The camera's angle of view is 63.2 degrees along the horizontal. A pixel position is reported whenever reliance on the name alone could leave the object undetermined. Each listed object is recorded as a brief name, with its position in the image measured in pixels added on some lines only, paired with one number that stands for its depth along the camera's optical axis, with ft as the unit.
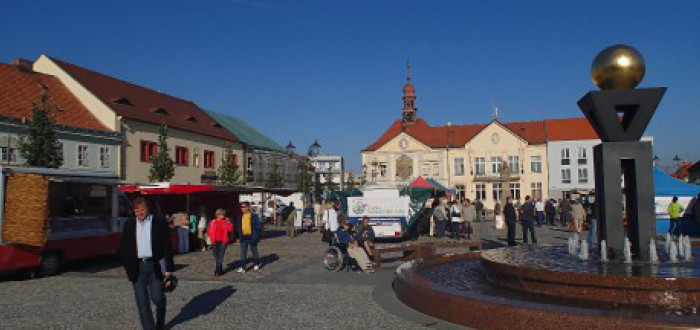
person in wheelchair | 45.14
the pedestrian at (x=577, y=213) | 76.79
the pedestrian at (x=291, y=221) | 84.74
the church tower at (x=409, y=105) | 234.79
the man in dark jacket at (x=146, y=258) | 22.66
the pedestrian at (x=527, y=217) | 64.05
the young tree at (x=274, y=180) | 166.61
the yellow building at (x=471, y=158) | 194.90
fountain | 22.40
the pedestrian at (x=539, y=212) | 108.99
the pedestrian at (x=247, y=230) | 45.57
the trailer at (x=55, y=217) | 40.65
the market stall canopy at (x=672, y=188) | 80.28
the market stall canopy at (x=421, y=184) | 102.06
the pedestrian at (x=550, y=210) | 110.01
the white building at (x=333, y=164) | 373.26
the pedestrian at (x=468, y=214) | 78.02
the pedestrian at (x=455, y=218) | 79.20
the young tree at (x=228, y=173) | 143.43
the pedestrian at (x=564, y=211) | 105.09
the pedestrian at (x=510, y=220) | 62.03
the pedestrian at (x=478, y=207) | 119.58
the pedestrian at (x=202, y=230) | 66.13
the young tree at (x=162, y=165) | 120.67
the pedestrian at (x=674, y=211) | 75.56
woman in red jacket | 43.45
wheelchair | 45.14
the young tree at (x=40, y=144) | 79.00
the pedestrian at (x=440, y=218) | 77.82
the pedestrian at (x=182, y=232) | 62.90
